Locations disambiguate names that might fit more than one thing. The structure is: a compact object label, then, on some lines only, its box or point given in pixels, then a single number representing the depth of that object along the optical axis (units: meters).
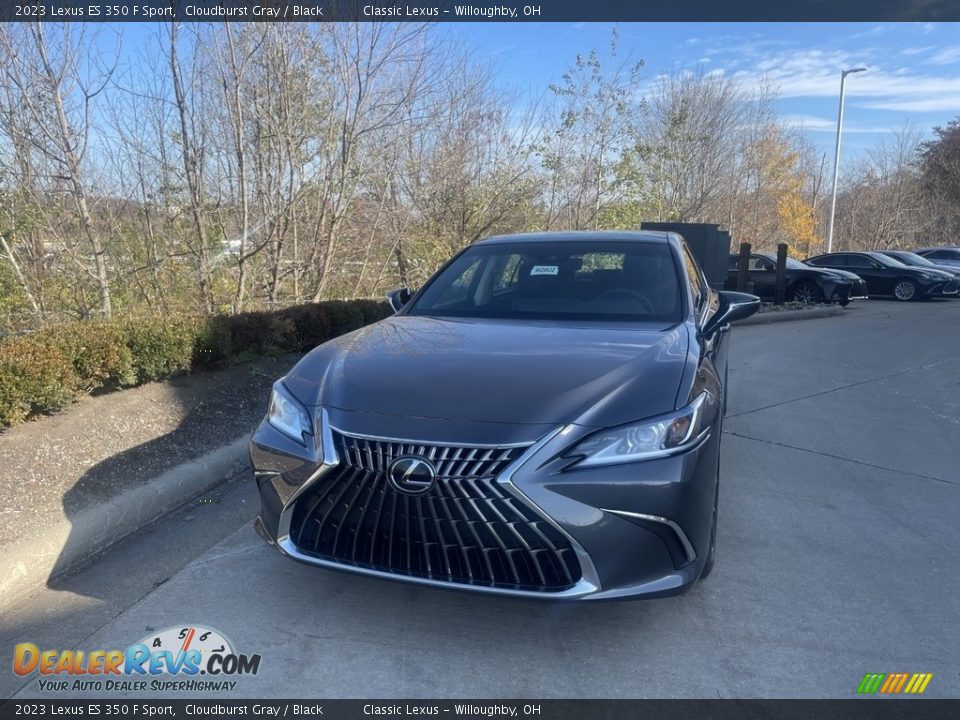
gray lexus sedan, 2.61
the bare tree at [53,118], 7.14
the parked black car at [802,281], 17.44
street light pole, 26.27
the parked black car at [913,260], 21.62
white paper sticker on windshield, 4.57
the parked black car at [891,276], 20.03
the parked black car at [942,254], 26.70
